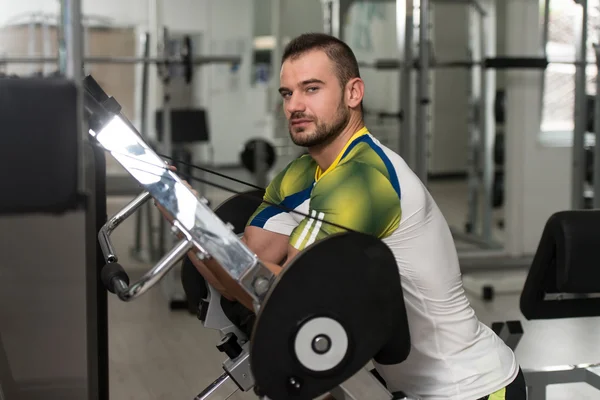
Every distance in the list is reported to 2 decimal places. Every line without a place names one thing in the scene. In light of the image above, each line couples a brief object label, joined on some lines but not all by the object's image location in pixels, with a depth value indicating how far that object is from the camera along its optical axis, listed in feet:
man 4.64
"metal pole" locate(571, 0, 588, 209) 13.94
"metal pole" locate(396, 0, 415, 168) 14.67
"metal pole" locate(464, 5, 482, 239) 17.79
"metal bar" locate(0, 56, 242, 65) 13.66
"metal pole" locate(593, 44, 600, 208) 13.43
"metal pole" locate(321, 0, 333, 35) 15.66
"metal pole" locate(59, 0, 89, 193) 3.68
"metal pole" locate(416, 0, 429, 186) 13.75
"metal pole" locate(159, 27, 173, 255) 13.62
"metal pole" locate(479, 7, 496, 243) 17.11
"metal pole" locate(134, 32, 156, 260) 15.16
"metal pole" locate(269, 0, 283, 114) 16.70
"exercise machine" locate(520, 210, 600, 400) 6.35
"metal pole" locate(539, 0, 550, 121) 15.48
